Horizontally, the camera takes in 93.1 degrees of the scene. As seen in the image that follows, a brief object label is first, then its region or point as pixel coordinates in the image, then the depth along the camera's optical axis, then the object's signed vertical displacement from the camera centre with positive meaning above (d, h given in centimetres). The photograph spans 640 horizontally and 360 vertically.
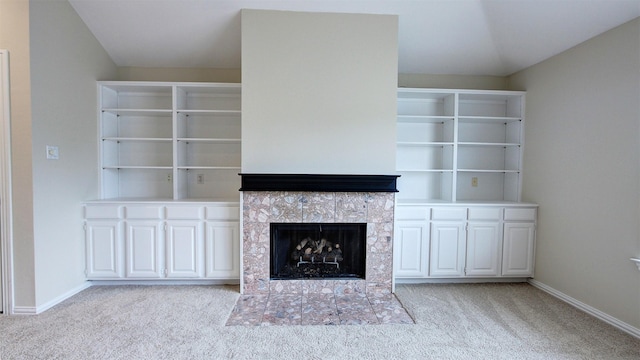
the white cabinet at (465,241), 335 -77
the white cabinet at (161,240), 321 -77
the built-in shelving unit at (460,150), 381 +30
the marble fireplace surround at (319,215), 305 -46
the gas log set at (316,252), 333 -90
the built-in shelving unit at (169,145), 366 +28
